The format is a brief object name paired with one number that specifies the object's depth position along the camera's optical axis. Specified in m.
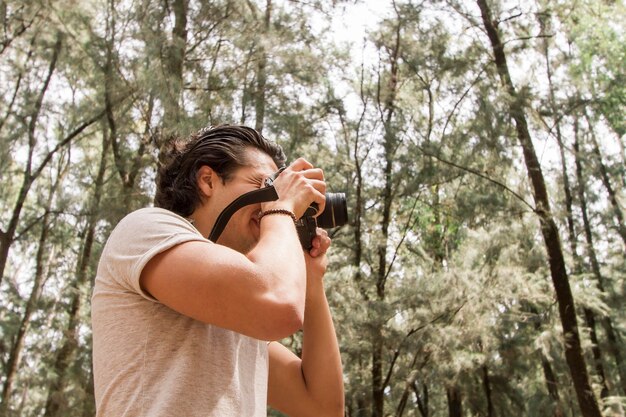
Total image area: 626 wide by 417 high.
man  0.94
